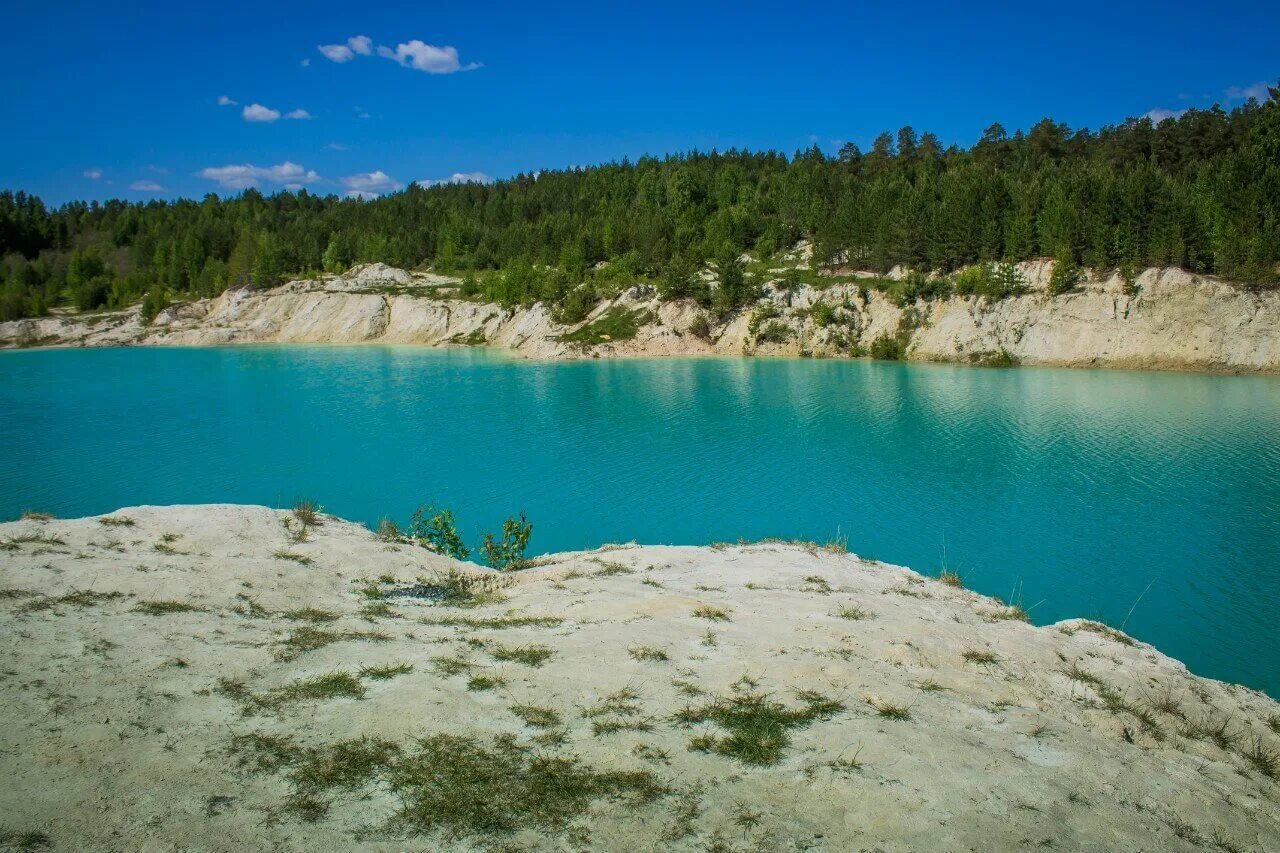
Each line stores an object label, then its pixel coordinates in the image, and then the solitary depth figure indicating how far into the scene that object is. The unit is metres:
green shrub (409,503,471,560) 19.14
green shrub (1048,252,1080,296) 73.62
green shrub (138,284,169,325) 129.38
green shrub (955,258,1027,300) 76.75
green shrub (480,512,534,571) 18.69
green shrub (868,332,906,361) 81.06
